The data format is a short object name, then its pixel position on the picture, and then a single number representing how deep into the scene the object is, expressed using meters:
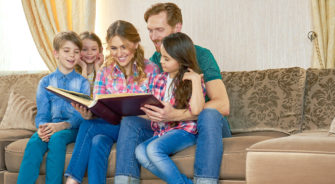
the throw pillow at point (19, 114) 2.84
